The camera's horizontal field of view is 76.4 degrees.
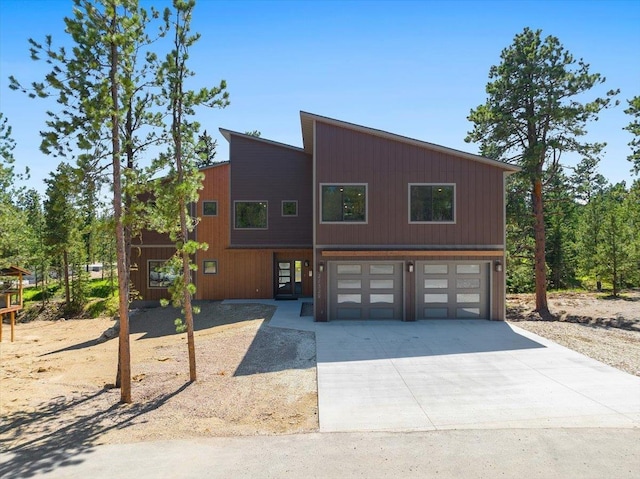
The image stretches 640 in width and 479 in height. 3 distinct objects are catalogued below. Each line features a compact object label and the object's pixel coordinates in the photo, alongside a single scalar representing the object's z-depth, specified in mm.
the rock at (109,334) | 14100
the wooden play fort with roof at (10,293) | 15312
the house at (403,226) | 12750
